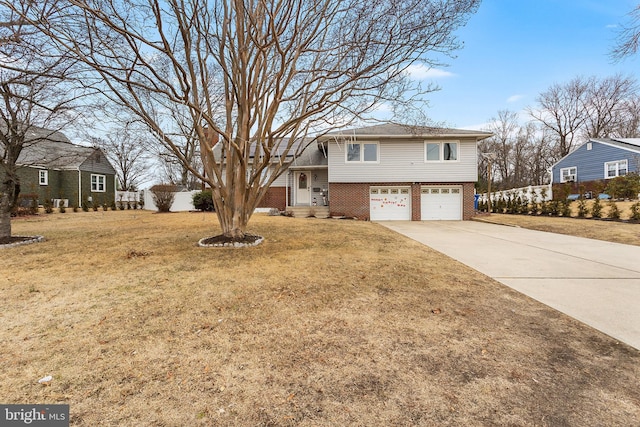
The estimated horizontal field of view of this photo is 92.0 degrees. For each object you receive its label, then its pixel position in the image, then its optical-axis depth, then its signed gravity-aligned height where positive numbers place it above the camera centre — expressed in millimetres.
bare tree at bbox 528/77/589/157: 30875 +9985
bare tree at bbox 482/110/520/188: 35562 +7866
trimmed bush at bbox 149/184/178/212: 19156 +709
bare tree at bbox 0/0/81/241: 6867 +2486
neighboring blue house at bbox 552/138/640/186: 20452 +3114
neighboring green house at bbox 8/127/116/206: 21984 +2208
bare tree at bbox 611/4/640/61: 6262 +3468
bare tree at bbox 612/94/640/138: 28594 +8135
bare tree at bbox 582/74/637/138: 28375 +9634
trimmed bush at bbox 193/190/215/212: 18203 +408
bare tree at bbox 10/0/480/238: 5844 +3235
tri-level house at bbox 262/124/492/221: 15922 +1542
